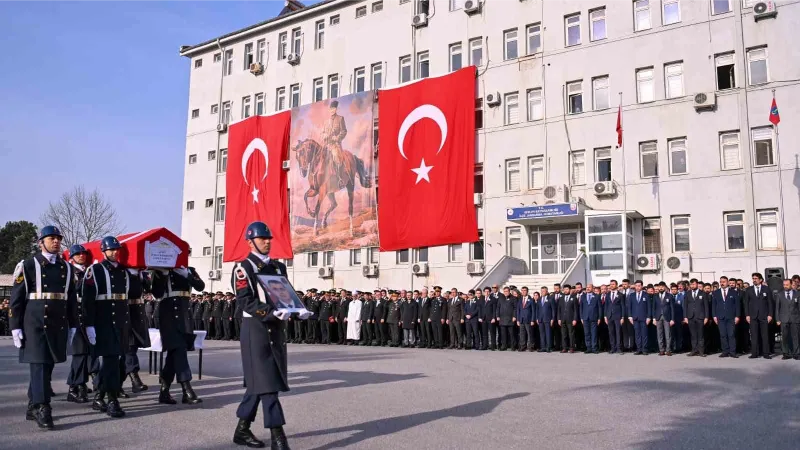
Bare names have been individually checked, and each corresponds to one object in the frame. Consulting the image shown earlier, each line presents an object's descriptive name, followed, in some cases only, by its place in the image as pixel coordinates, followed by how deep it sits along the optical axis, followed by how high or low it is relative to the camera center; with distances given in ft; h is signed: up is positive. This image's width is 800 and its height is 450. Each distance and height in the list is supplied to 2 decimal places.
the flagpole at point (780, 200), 75.82 +11.26
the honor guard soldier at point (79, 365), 29.05 -2.76
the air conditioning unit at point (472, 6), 101.76 +44.54
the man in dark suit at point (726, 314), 54.13 -1.23
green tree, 219.82 +20.23
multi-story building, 79.66 +21.72
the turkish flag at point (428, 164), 96.43 +20.22
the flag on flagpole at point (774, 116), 75.05 +20.34
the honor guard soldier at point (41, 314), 24.12 -0.38
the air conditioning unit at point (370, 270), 107.65 +4.99
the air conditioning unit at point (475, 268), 95.76 +4.63
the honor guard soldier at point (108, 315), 26.40 -0.49
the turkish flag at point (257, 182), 117.08 +21.68
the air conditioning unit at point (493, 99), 98.22 +29.39
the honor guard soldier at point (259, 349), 19.69 -1.42
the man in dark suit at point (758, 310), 52.80 -0.91
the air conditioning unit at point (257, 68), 129.80 +45.10
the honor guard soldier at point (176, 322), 28.91 -0.90
